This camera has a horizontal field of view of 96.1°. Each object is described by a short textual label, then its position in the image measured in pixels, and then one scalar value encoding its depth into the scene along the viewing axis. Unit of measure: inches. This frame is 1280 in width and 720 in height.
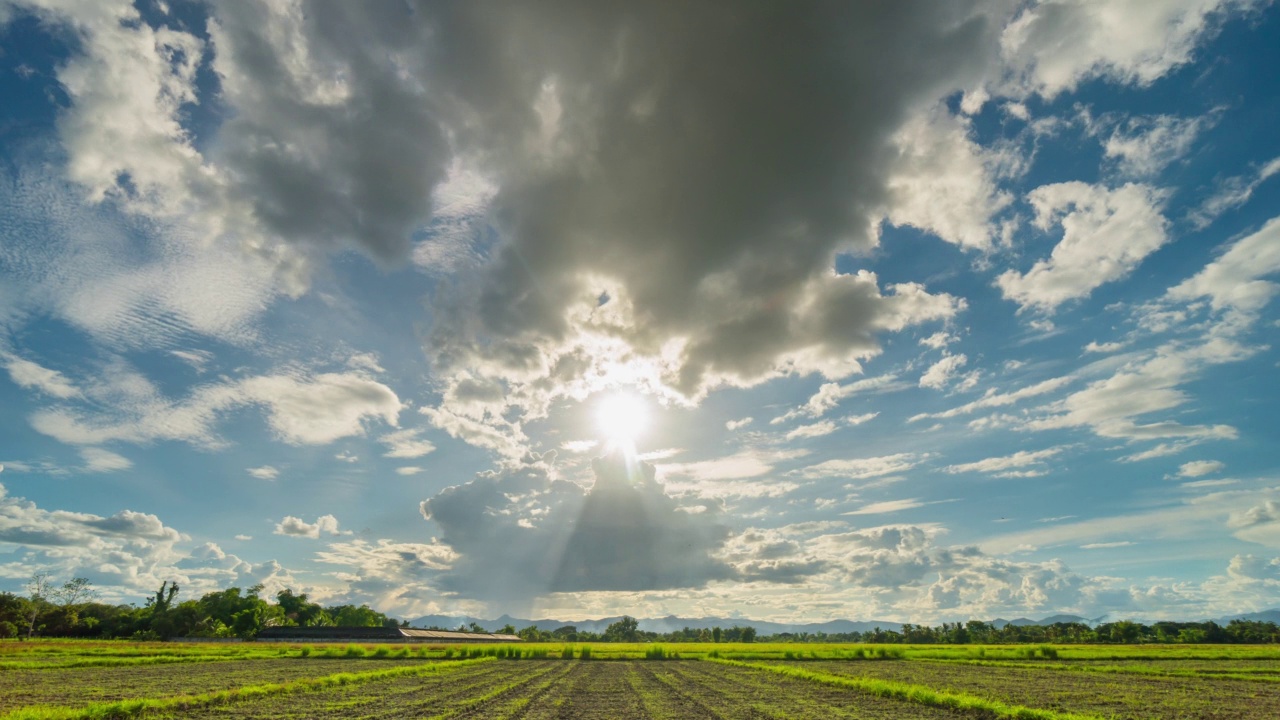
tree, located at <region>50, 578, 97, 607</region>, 6889.8
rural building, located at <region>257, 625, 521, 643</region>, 5039.4
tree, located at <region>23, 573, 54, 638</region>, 4768.7
